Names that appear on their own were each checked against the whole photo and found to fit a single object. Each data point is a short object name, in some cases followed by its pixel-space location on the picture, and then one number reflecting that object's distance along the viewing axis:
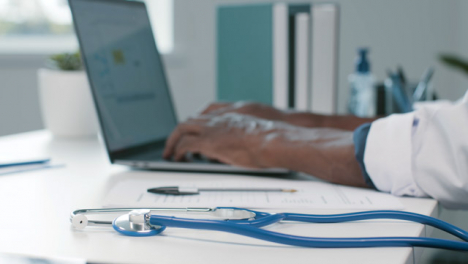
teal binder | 1.88
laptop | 1.43
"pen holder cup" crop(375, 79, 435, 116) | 1.81
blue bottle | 2.12
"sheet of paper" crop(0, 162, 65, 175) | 1.39
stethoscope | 0.97
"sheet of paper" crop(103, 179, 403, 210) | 1.22
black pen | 1.25
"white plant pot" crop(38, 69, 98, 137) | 1.72
